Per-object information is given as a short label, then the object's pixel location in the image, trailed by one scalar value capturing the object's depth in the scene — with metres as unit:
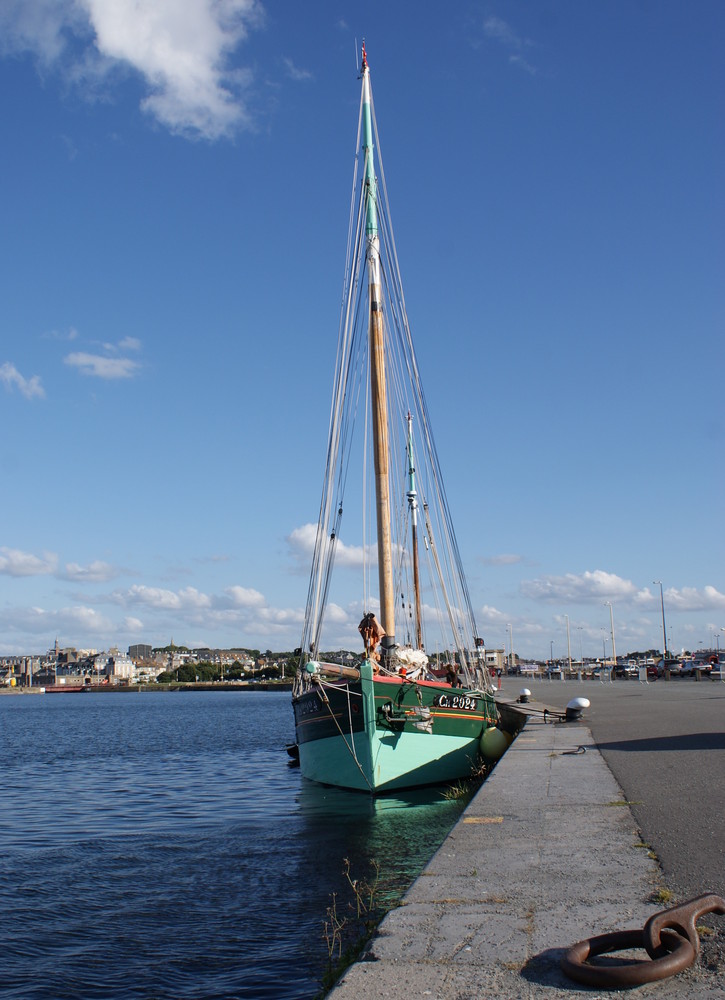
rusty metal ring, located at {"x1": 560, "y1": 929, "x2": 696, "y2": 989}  3.95
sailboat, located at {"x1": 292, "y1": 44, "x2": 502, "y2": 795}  17.53
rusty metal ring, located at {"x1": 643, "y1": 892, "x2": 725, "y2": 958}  4.10
